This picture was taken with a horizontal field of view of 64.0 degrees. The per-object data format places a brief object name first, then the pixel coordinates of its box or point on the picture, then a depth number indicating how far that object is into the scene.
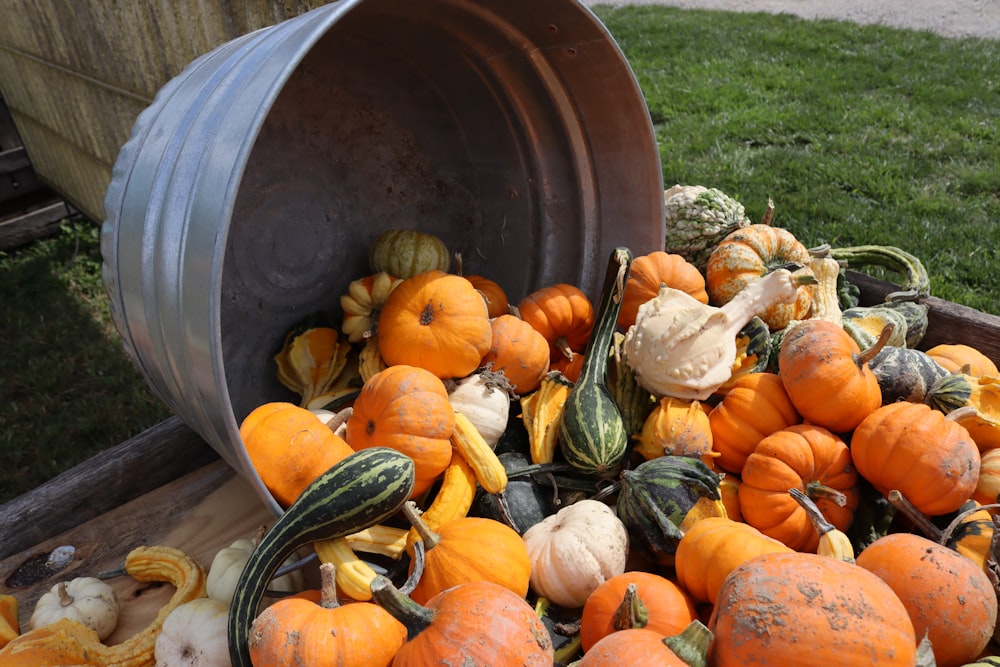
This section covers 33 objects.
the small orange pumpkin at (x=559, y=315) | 0.89
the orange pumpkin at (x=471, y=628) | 0.50
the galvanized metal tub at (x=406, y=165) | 0.67
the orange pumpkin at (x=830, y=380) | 0.71
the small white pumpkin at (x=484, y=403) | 0.76
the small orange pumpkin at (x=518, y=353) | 0.82
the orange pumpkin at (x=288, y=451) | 0.66
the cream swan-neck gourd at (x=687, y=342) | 0.76
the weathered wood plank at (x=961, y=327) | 0.89
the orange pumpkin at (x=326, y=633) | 0.52
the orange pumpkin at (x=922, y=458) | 0.65
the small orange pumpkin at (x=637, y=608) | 0.55
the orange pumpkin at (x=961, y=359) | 0.82
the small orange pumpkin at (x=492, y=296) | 0.92
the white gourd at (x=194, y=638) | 0.60
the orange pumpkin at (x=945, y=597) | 0.54
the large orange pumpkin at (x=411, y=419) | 0.68
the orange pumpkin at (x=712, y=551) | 0.58
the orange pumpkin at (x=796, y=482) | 0.67
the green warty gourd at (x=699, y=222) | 1.05
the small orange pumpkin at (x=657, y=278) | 0.90
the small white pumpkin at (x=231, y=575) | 0.66
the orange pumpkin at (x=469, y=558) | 0.60
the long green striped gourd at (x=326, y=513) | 0.58
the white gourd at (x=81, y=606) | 0.65
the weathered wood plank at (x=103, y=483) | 0.76
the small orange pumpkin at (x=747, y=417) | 0.74
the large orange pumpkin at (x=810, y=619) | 0.47
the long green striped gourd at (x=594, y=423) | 0.72
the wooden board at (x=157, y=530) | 0.71
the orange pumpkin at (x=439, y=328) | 0.78
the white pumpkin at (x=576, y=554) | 0.64
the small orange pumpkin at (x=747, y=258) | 0.94
